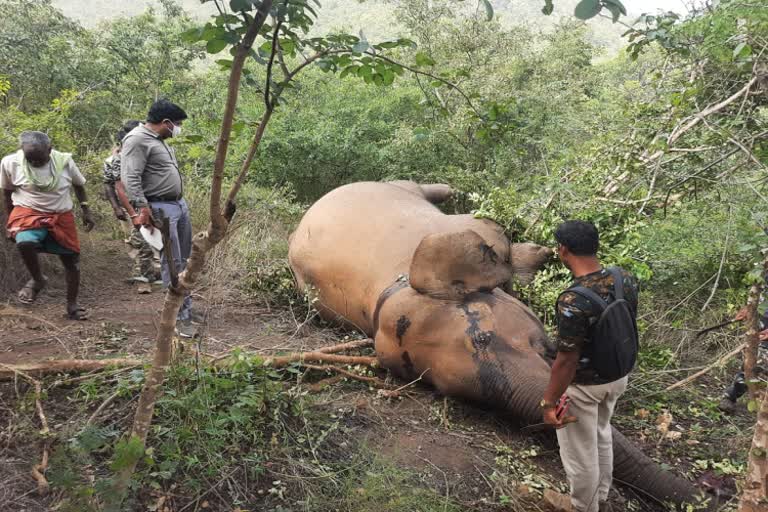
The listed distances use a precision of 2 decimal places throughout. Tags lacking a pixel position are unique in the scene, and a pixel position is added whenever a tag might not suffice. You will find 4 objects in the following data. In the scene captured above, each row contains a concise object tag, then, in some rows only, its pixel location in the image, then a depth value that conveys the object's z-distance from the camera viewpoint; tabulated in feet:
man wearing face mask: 13.92
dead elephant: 11.64
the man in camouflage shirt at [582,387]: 8.75
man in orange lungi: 14.62
